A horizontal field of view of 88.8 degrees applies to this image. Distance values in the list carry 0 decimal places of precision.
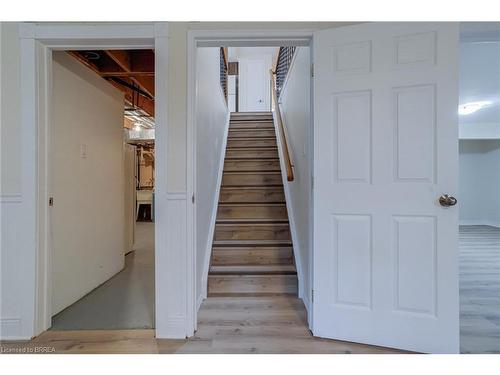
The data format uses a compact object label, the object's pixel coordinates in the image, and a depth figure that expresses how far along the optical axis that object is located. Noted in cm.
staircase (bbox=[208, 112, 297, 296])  240
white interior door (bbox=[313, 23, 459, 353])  153
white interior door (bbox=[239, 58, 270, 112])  701
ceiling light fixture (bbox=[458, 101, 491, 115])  457
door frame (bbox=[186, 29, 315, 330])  172
